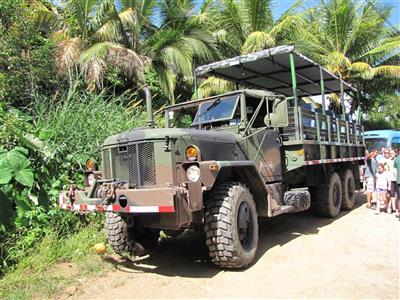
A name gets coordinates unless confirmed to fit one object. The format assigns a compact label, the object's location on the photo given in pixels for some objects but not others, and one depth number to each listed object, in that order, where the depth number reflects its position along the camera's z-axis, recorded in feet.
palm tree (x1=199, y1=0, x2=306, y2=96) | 55.93
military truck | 17.04
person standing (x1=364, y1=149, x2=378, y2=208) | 35.35
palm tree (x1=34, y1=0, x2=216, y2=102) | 40.91
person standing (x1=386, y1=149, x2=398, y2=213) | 32.42
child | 32.96
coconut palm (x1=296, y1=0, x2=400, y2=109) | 64.64
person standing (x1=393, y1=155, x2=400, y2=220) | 29.94
